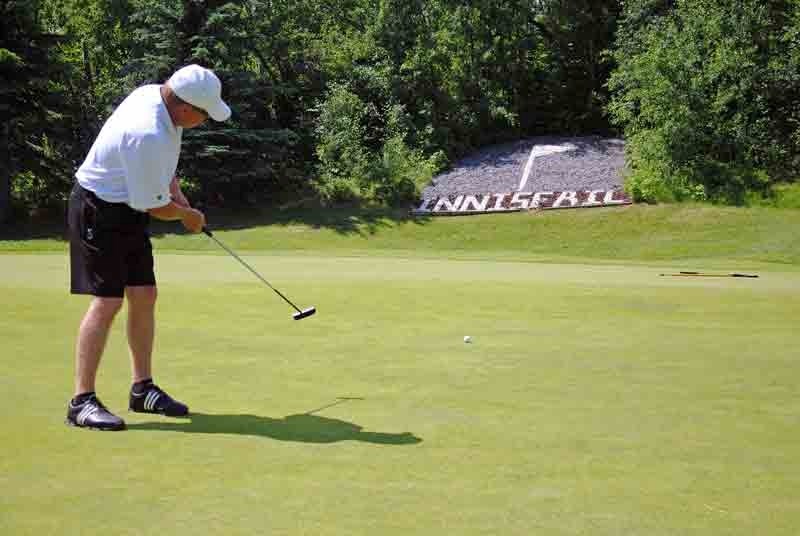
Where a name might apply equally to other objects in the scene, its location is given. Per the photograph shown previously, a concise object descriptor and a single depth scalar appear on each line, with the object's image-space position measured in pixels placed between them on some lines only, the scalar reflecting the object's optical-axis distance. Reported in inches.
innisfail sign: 1043.3
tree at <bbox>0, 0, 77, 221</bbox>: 1078.4
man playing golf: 185.2
